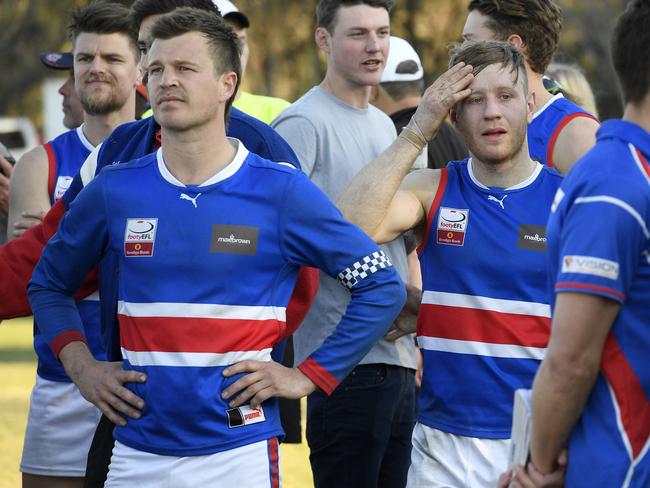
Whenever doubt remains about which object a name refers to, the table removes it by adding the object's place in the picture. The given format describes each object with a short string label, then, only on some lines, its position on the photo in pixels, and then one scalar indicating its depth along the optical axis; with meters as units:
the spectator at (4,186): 13.03
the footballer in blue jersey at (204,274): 8.46
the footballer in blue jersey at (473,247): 9.34
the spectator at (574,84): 15.45
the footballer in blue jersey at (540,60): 10.50
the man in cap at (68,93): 14.92
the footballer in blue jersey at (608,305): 6.00
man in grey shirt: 11.88
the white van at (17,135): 75.19
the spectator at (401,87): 15.20
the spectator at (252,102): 14.06
